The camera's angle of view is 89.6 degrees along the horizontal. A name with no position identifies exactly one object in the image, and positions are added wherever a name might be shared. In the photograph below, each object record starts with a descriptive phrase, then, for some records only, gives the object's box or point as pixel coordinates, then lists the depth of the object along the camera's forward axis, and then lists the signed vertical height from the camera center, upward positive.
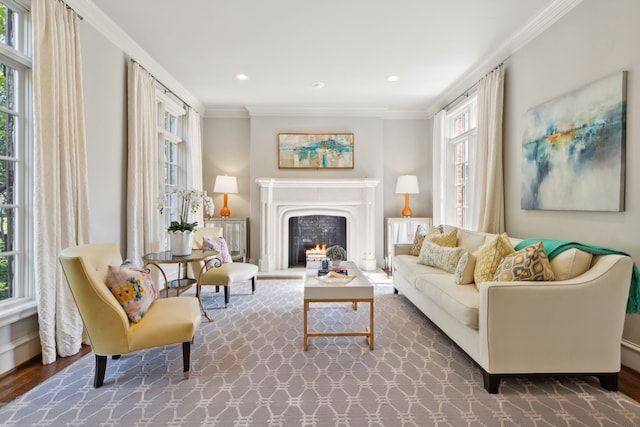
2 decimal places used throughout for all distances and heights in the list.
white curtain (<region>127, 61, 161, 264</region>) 3.49 +0.49
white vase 3.26 -0.32
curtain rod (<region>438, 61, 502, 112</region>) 3.85 +1.72
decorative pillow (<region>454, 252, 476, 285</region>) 2.90 -0.54
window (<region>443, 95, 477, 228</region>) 4.84 +0.82
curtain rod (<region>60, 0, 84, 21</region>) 2.64 +1.70
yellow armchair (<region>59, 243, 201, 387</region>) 1.97 -0.74
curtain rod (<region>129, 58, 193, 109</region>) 3.73 +1.70
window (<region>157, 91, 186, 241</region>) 4.46 +0.96
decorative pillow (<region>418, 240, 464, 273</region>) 3.39 -0.50
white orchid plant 3.34 +0.10
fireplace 5.74 +0.05
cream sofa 2.03 -0.72
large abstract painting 2.39 +0.52
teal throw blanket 2.10 -0.30
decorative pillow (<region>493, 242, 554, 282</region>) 2.19 -0.39
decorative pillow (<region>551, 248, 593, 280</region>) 2.16 -0.36
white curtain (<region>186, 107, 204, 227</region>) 5.23 +0.93
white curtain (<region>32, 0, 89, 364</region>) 2.38 +0.34
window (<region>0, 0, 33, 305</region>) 2.37 +0.47
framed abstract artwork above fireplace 5.89 +1.11
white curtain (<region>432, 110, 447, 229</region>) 5.63 +0.72
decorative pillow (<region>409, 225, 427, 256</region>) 4.32 -0.43
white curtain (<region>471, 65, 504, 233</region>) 3.72 +0.64
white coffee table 2.69 -0.71
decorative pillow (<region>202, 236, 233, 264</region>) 3.98 -0.45
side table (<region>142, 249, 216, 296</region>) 3.08 -0.47
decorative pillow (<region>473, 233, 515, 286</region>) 2.63 -0.39
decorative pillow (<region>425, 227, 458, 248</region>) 3.88 -0.34
